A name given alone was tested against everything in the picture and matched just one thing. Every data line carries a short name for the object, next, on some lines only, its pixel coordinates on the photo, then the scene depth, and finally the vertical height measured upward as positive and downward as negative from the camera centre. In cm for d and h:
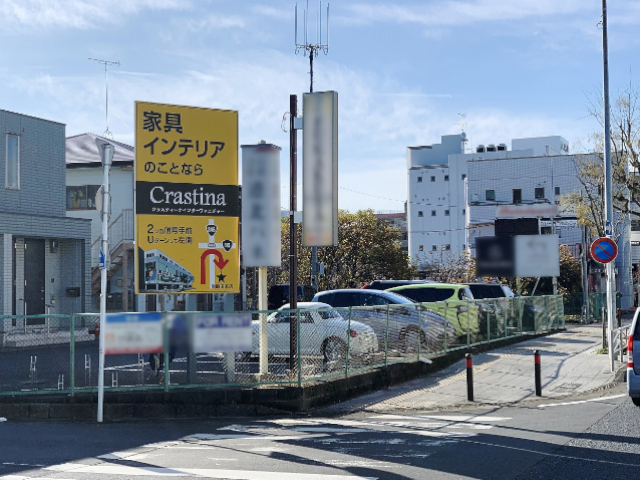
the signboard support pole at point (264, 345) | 1462 -123
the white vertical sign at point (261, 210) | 1575 +127
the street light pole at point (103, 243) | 1317 +56
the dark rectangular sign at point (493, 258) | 1955 +38
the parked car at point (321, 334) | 1485 -110
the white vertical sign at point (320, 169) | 1645 +213
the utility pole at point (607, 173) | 1991 +250
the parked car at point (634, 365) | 1267 -143
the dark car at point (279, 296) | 2855 -70
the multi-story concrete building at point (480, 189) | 5831 +739
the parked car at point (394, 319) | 1684 -97
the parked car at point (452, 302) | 2108 -76
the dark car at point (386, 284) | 2873 -32
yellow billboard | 1516 +145
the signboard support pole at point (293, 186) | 1623 +179
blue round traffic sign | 1894 +52
